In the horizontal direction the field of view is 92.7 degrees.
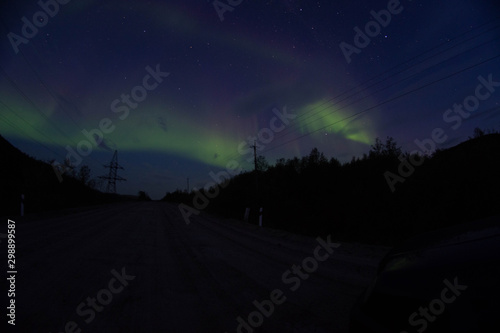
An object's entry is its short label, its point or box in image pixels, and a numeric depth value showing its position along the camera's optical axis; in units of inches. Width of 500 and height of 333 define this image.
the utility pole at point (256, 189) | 922.4
